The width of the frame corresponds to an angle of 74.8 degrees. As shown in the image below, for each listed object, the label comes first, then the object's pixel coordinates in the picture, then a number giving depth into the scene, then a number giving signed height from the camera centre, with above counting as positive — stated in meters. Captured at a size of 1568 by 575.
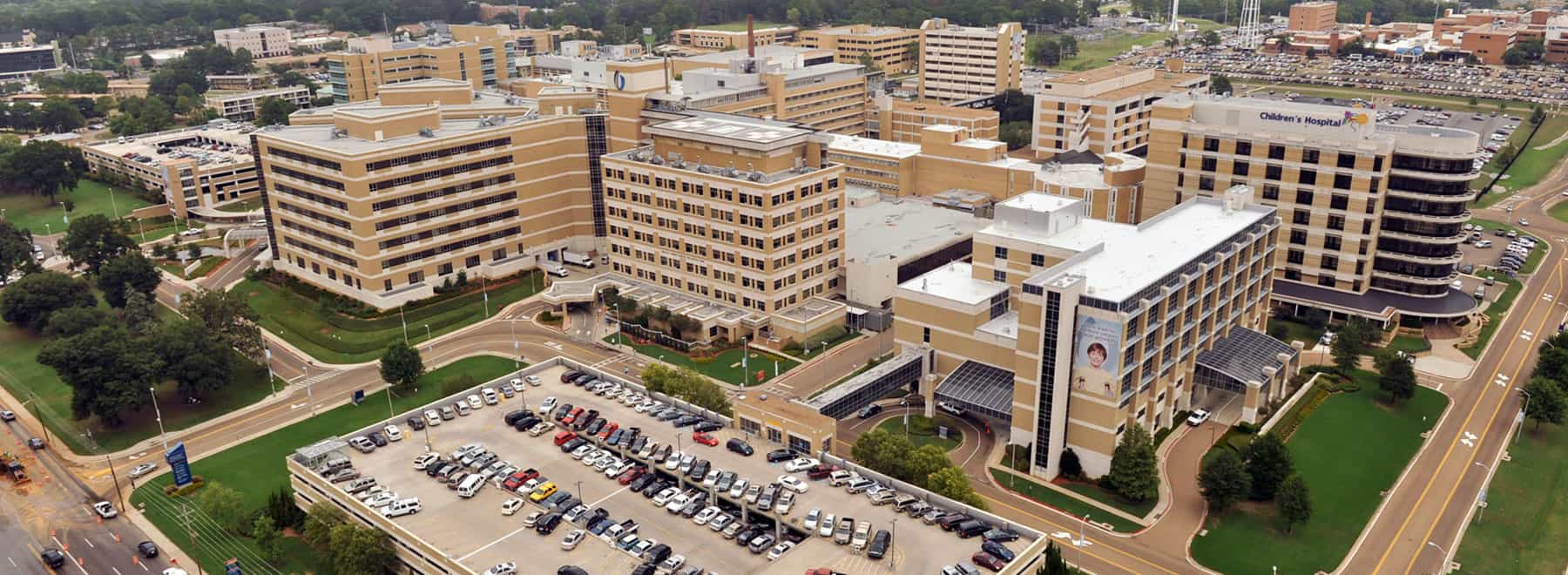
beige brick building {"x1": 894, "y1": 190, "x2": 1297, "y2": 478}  93.38 -31.75
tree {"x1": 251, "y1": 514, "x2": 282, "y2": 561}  86.01 -42.73
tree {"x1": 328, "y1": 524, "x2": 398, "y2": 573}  80.12 -40.94
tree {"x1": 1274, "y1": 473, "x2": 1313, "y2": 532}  86.50 -41.52
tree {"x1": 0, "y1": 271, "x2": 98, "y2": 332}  136.12 -36.60
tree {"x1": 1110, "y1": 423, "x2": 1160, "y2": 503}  91.62 -40.93
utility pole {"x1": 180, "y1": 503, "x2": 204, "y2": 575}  89.25 -45.30
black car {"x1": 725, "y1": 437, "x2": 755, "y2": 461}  92.56 -38.83
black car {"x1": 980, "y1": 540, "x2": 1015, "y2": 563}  75.44 -39.39
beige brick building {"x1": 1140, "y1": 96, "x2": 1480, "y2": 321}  125.62 -24.31
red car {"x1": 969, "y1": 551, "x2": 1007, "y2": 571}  74.50 -39.61
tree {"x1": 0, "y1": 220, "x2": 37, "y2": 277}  156.00 -35.12
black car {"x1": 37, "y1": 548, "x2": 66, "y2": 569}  88.81 -45.53
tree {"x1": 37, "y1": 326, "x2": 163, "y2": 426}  108.44 -36.77
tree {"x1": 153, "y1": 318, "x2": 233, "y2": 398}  113.69 -37.19
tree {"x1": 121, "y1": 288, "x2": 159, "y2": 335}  132.95 -37.52
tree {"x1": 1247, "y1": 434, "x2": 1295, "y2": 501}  91.38 -40.67
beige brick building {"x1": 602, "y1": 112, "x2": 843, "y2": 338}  130.12 -26.74
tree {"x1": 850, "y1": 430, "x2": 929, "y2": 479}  90.25 -38.80
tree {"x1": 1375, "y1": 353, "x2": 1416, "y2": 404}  110.00 -40.23
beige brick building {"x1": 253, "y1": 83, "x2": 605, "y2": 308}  141.38 -25.83
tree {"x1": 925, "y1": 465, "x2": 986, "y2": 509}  85.62 -39.42
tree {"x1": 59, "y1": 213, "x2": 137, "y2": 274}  155.50 -33.56
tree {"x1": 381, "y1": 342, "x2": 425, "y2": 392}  117.38 -39.49
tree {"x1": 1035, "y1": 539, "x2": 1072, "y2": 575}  76.56 -40.95
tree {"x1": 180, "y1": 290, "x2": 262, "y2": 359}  124.38 -35.94
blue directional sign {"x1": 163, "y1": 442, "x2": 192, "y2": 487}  99.19 -42.13
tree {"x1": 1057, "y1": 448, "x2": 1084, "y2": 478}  96.69 -42.58
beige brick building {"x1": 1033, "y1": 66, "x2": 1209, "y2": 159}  198.38 -20.41
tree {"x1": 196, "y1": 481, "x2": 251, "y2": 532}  90.31 -42.08
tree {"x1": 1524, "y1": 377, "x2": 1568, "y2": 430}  102.81 -40.20
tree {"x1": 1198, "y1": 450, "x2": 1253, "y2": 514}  88.56 -40.66
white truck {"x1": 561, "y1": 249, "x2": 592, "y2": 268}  160.00 -38.24
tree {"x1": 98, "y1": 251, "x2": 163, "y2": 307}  142.50 -35.64
